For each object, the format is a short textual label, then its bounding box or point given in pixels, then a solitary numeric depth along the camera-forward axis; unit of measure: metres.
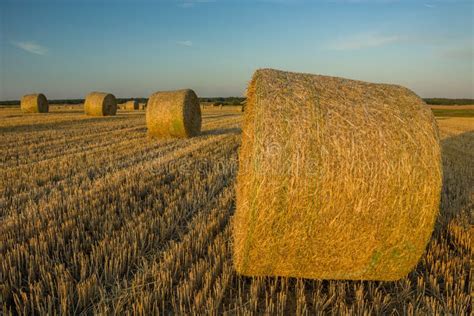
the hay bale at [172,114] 11.51
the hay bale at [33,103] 26.34
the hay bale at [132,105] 38.66
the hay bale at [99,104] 23.39
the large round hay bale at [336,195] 2.86
